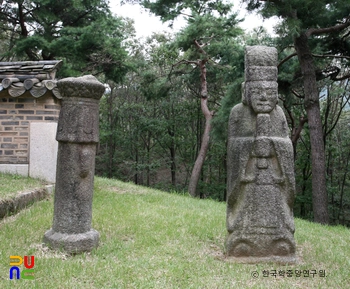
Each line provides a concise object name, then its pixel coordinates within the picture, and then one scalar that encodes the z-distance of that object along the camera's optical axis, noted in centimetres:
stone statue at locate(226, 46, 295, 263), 456
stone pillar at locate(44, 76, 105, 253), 457
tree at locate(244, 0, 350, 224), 964
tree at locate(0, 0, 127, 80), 1234
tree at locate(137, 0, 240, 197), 1255
